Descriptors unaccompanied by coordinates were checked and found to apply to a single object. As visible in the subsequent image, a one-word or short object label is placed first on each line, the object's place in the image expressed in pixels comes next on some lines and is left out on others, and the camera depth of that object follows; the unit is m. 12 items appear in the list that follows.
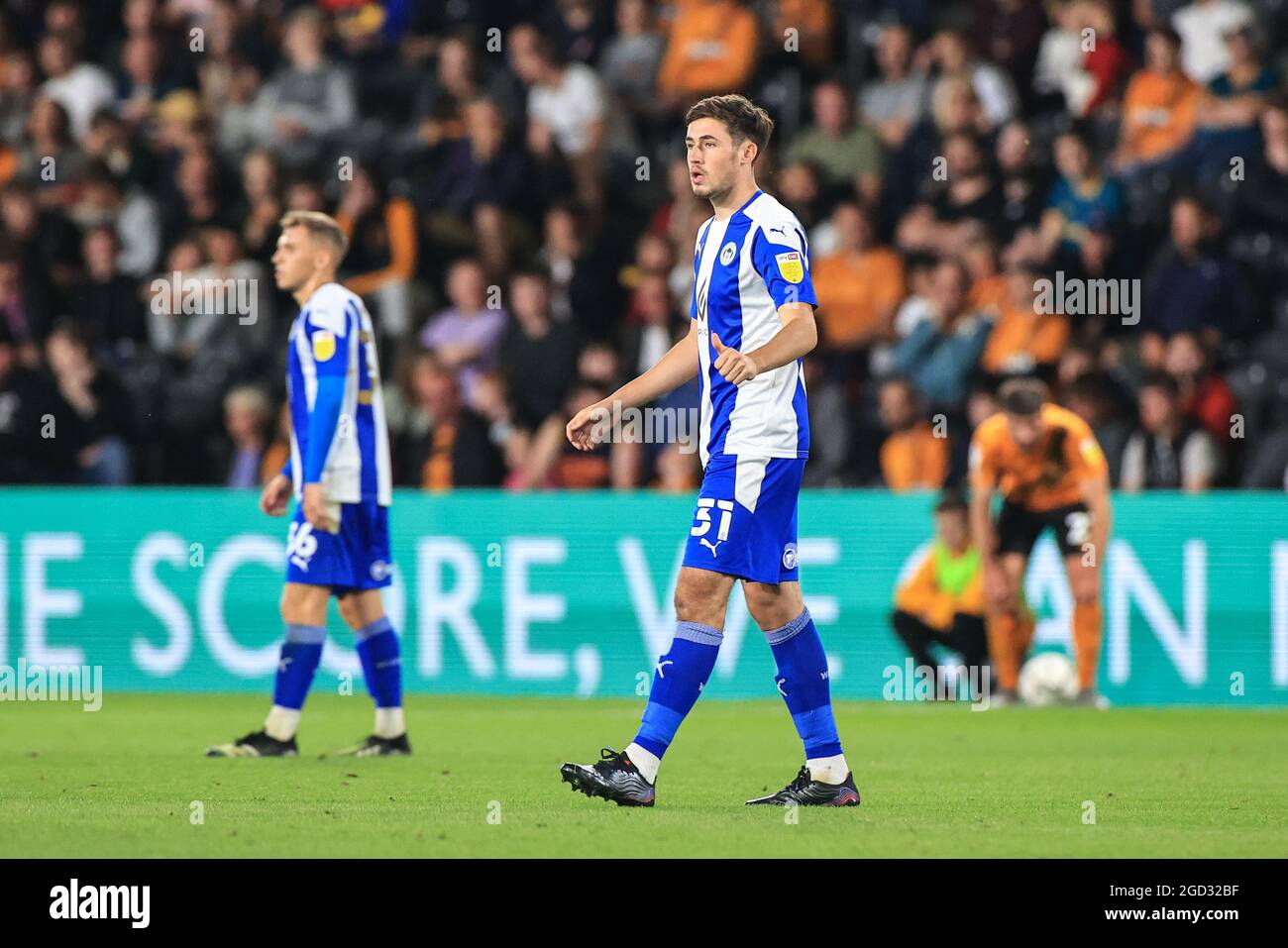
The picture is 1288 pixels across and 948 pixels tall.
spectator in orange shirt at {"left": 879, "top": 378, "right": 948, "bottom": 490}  14.83
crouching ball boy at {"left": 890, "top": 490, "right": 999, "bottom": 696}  13.80
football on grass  13.45
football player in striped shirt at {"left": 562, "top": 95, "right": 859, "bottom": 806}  7.41
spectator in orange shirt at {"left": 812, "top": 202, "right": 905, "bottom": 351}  15.85
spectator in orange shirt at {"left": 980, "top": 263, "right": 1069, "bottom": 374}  15.09
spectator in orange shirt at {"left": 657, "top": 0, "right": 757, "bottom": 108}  17.27
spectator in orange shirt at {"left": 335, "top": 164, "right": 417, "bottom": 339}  16.75
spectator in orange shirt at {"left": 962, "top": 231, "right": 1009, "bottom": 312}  15.40
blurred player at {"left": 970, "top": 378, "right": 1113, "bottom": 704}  13.29
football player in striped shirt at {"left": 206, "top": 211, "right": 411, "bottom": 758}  9.59
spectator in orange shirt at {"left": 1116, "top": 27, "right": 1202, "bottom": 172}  16.11
